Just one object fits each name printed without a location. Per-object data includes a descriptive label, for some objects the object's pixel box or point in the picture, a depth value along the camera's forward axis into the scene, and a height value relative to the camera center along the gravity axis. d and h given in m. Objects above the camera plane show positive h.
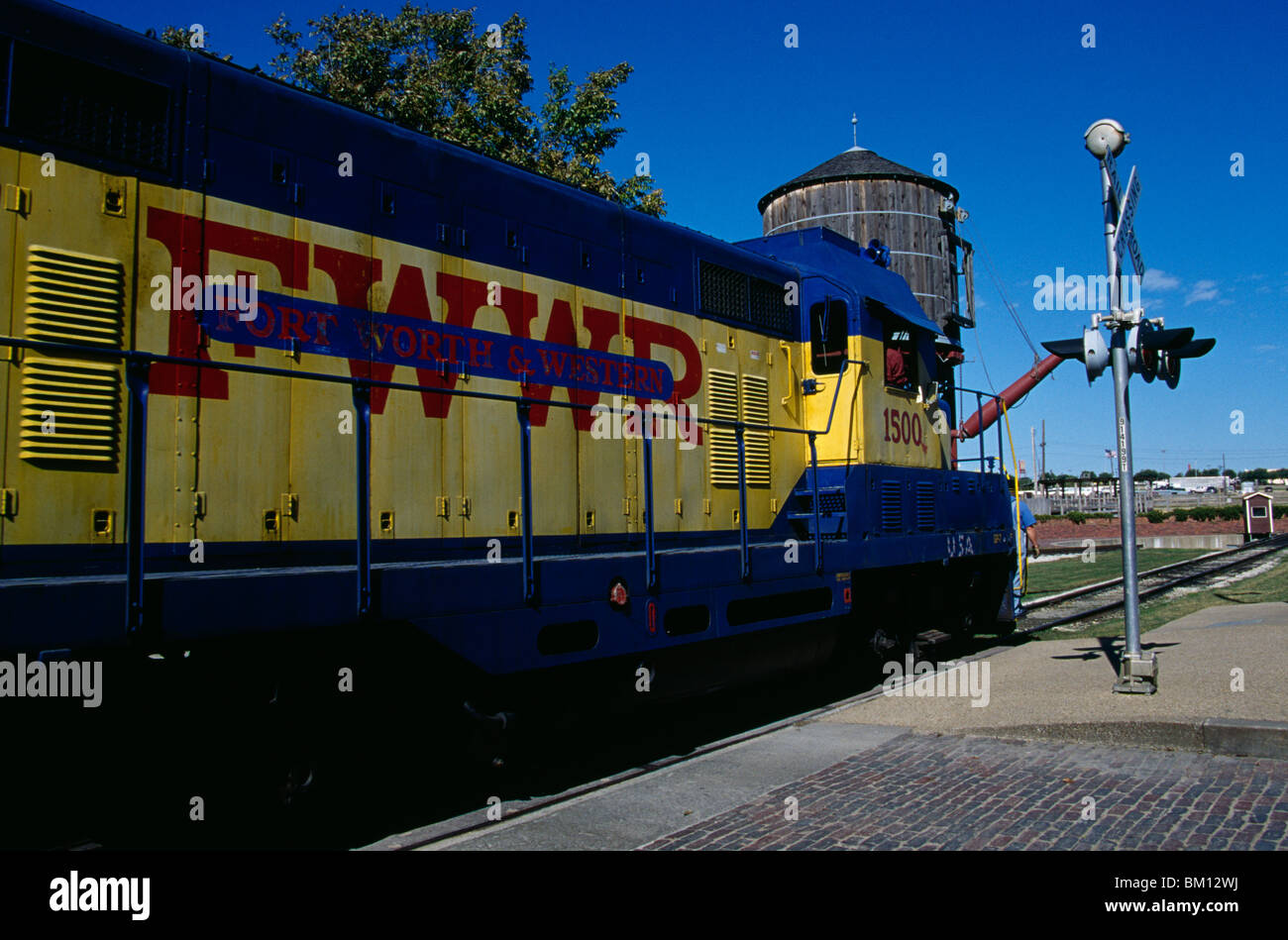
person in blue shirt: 10.60 -0.75
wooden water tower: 21.22 +7.09
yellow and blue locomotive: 3.77 +0.61
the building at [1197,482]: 110.81 +3.98
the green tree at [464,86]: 15.75 +7.81
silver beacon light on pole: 7.30 +1.42
